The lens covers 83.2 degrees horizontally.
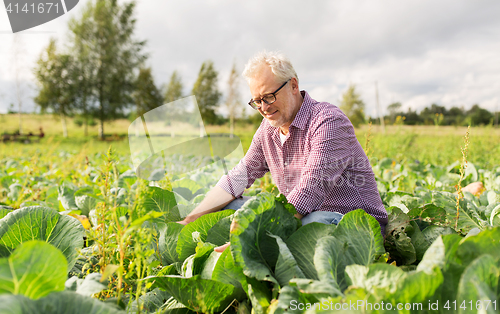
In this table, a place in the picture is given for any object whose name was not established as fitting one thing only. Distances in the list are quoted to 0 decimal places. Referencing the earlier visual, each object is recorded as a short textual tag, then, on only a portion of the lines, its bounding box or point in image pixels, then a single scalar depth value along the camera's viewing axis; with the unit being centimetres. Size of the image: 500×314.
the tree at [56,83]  2295
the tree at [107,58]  2475
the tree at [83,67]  2431
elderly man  169
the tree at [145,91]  2586
